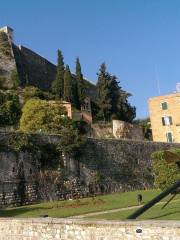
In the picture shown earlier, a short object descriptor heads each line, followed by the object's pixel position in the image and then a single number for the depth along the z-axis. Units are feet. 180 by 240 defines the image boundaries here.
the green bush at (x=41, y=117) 100.25
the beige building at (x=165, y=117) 132.04
